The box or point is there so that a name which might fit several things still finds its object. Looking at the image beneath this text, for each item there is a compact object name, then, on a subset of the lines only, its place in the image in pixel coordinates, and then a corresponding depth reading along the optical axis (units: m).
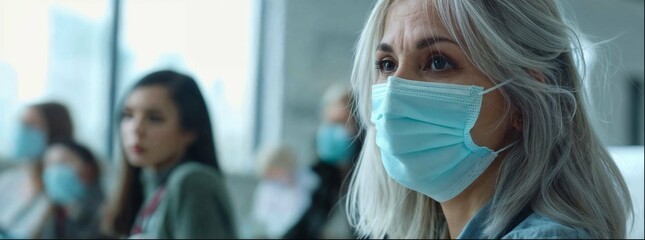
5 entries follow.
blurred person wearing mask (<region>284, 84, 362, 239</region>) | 3.09
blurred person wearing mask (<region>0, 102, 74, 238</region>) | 2.62
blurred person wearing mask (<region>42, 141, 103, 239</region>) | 2.55
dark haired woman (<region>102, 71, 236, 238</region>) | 1.87
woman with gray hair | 1.09
